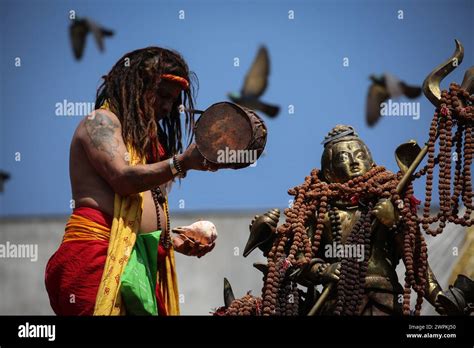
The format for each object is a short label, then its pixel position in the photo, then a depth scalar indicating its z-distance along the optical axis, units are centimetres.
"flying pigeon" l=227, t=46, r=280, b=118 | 1421
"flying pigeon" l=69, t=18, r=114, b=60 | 1349
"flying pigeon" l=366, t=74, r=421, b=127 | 1418
